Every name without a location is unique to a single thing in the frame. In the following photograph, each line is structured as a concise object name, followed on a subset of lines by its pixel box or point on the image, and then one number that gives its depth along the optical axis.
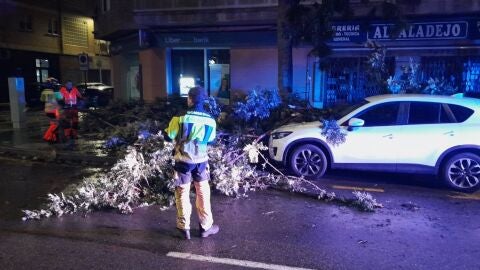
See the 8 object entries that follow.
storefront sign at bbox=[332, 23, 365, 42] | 14.32
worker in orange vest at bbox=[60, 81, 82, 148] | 12.51
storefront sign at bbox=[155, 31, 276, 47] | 15.31
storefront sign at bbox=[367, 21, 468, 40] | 13.64
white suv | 7.67
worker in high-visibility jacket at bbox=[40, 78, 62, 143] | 12.36
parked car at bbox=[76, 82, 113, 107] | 28.02
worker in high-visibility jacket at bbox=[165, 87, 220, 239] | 5.18
